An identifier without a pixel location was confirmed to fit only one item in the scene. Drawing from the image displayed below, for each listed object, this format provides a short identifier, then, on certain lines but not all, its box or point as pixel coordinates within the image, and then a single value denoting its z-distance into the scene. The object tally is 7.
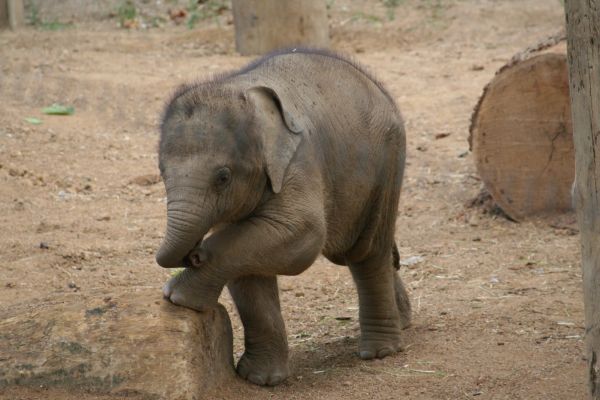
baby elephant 9.25
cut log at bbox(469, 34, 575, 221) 16.06
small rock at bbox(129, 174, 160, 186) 19.37
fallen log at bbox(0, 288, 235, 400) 9.24
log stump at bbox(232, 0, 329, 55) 27.17
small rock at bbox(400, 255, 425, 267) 15.48
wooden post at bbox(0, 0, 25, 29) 32.34
